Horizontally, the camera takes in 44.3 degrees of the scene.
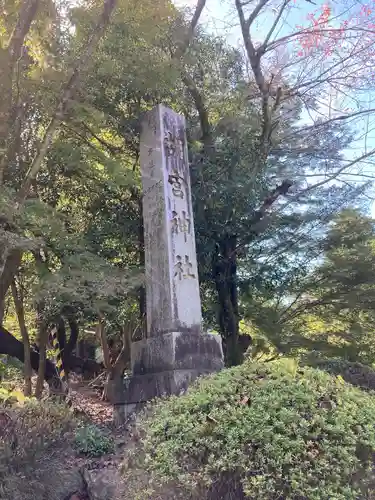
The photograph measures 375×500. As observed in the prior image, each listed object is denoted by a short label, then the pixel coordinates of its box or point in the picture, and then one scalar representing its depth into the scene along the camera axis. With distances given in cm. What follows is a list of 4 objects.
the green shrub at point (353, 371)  686
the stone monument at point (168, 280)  484
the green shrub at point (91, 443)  375
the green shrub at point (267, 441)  237
